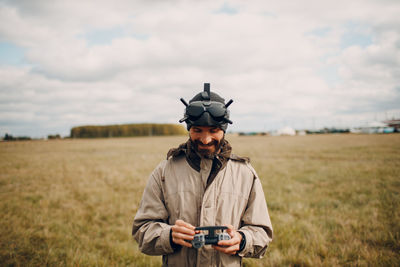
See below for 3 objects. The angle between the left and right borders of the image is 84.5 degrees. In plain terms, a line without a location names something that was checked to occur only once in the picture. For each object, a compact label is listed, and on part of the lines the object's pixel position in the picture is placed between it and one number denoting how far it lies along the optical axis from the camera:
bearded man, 2.20
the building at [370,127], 89.97
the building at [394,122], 101.07
